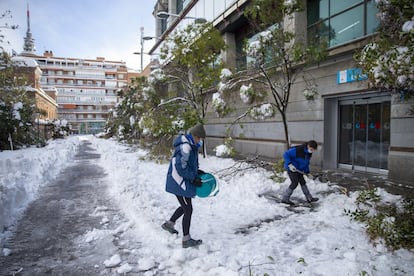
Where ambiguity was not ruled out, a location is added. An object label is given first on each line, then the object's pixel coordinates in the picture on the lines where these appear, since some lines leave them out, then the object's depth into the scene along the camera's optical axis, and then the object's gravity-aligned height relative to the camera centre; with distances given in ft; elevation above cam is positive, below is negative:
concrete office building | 26.84 +1.17
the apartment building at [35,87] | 150.00 +22.17
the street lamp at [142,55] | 109.70 +33.26
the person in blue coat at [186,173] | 13.14 -2.32
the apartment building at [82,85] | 275.18 +41.37
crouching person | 19.74 -2.70
